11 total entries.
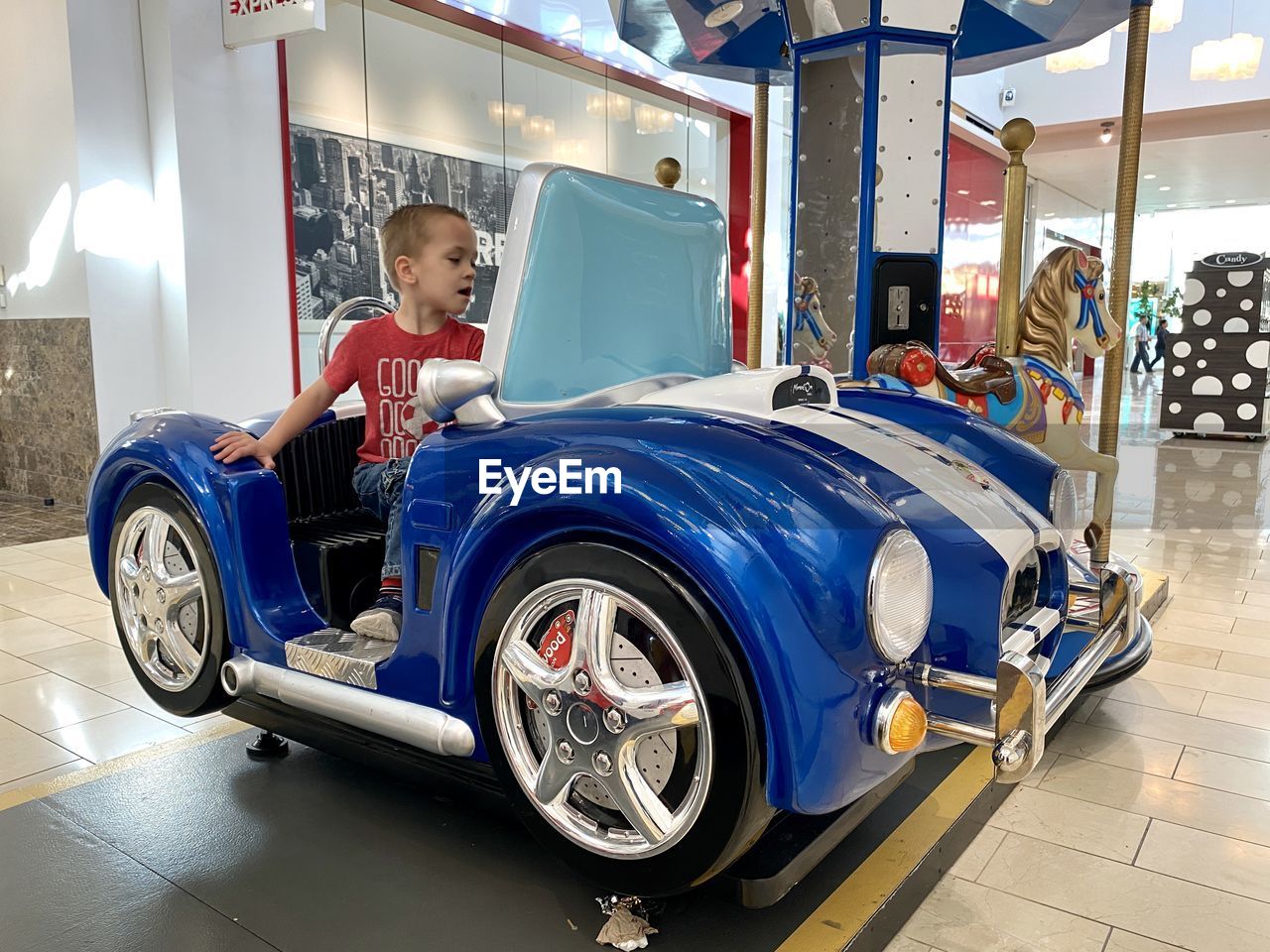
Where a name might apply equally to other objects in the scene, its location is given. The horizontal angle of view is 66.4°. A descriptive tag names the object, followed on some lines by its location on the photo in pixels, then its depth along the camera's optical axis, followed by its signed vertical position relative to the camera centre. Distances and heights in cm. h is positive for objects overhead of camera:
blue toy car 136 -39
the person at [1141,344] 2174 -2
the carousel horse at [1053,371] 355 -10
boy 211 -1
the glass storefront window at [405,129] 615 +158
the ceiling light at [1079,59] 1149 +339
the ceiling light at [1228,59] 1111 +328
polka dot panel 965 -13
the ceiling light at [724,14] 386 +134
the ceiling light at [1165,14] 937 +335
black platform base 155 -94
